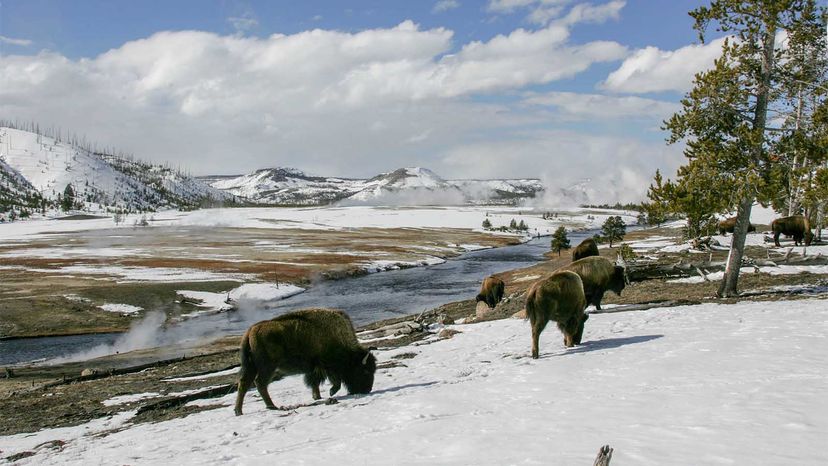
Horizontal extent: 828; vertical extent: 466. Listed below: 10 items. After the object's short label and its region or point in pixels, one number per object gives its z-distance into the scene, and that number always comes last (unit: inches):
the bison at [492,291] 1107.3
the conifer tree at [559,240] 2741.1
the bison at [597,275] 662.5
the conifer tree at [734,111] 643.5
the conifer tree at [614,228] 2913.4
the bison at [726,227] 1606.1
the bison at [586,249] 1047.0
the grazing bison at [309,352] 411.8
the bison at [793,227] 1142.3
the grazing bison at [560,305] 506.3
